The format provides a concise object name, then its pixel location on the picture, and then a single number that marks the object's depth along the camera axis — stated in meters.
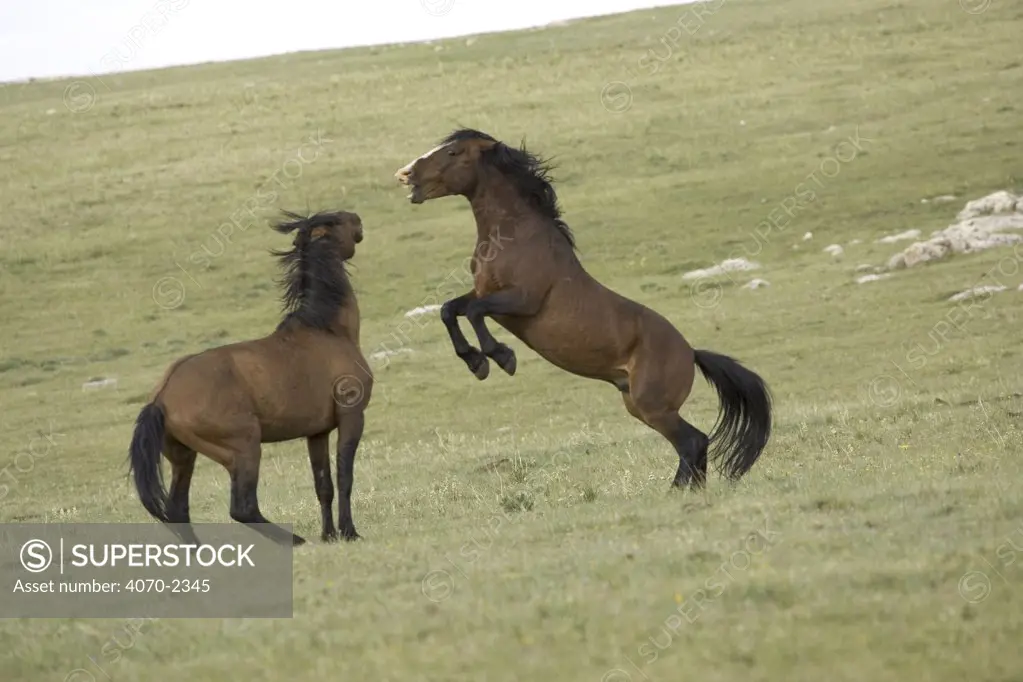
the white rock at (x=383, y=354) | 25.17
